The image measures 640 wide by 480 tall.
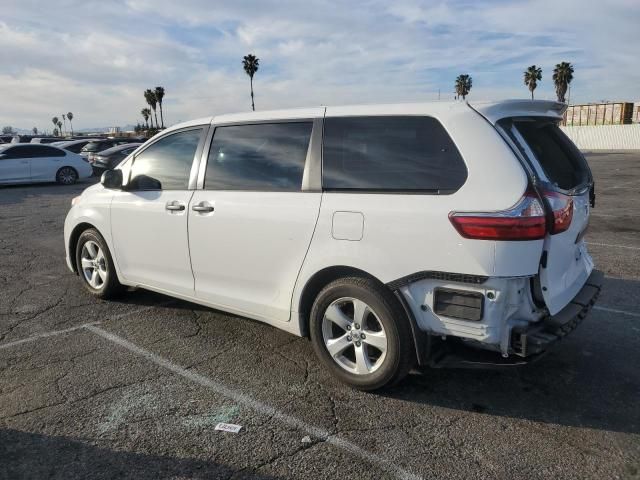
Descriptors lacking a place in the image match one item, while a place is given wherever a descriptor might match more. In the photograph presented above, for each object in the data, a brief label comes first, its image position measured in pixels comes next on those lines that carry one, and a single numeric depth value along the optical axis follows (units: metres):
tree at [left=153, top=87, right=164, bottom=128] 94.31
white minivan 3.01
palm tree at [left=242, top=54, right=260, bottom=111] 75.94
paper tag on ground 3.14
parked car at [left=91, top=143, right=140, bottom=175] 20.61
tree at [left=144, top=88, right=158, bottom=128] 96.38
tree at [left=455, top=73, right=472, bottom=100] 79.46
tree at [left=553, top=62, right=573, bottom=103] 71.69
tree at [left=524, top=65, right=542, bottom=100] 75.67
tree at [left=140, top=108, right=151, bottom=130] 112.66
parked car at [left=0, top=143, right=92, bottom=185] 17.88
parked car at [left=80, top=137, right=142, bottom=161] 23.58
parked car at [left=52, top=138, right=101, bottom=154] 24.56
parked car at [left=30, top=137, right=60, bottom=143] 31.29
